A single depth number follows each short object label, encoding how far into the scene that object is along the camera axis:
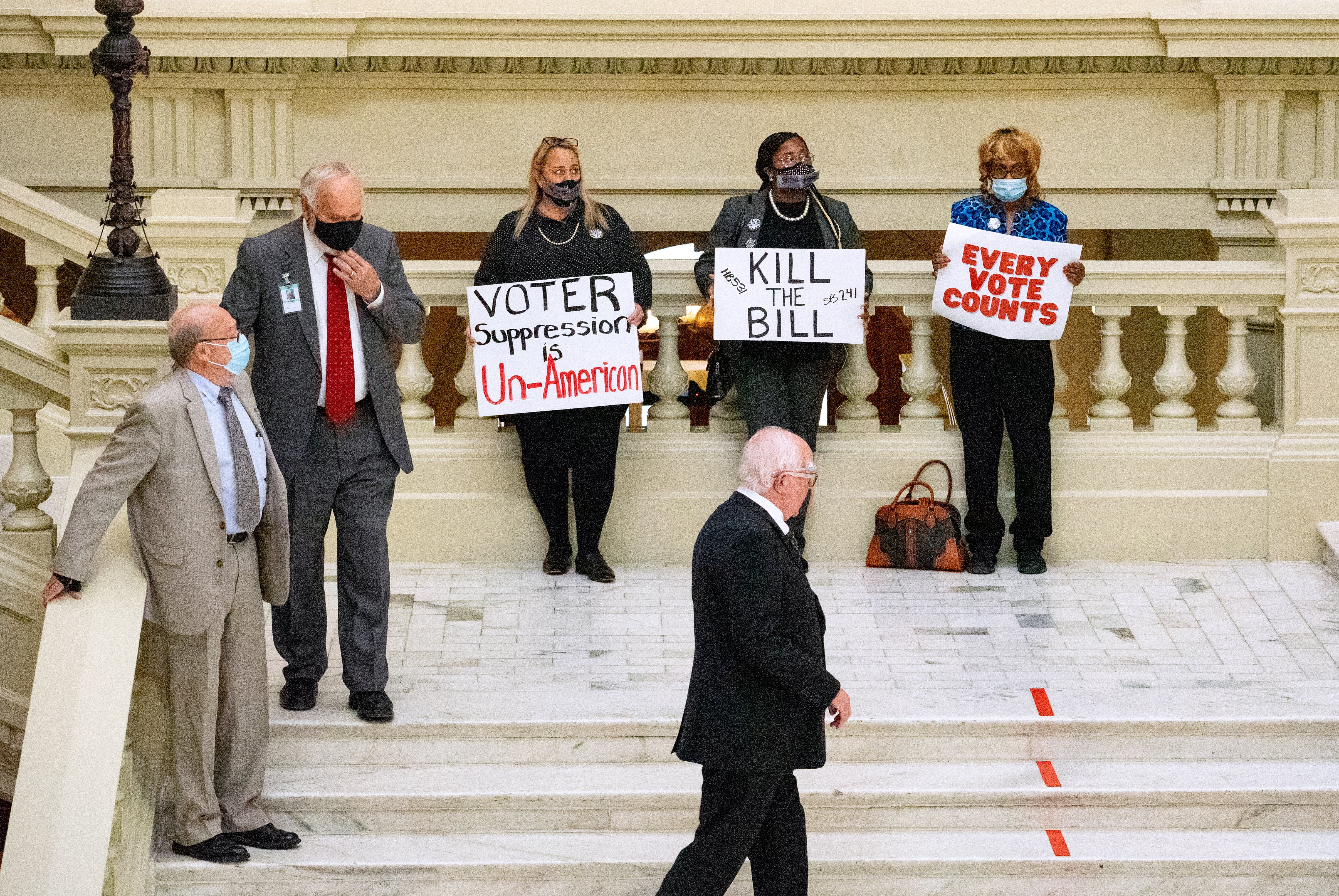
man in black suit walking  9.75
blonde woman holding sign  15.24
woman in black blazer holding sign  15.46
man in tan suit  10.61
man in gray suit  12.01
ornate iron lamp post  12.22
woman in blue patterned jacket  15.49
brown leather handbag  15.81
